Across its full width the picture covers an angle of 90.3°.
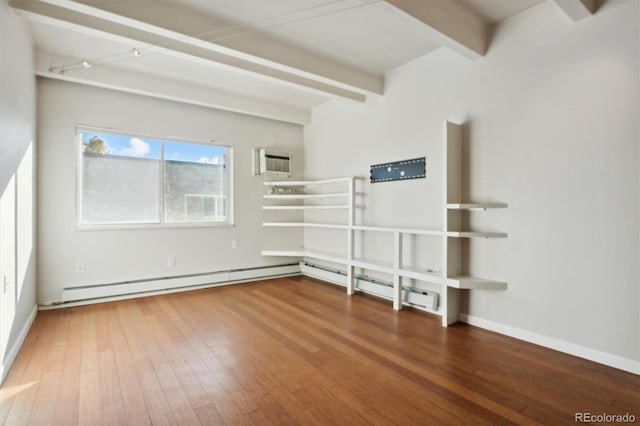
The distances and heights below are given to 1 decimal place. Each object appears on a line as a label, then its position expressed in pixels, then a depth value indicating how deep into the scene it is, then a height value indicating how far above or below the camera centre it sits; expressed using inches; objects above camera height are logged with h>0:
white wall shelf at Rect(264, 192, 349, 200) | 178.5 +9.4
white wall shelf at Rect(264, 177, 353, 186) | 182.2 +17.7
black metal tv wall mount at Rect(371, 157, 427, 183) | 142.0 +19.5
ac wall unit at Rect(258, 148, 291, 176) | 197.0 +31.6
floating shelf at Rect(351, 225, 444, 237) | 125.2 -8.2
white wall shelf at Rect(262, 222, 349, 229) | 174.0 -7.8
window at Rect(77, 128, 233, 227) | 153.4 +16.7
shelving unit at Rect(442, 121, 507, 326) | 115.0 -7.5
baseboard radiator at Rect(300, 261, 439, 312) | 135.9 -38.0
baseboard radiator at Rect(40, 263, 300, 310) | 145.6 -38.2
